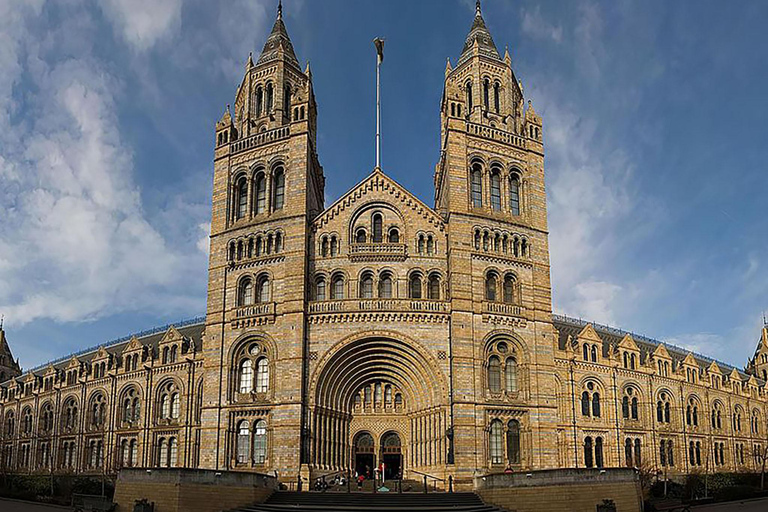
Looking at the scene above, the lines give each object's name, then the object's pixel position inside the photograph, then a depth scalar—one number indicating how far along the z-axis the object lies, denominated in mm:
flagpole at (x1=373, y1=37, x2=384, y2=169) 54094
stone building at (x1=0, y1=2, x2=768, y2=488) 45219
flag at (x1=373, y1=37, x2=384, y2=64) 54750
